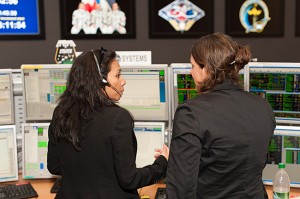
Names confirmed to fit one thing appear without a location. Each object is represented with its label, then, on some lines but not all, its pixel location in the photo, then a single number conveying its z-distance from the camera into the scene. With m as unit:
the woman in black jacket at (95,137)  1.51
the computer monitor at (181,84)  2.20
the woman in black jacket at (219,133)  1.35
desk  2.18
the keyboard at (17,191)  2.14
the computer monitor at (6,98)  2.32
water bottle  1.99
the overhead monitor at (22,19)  4.06
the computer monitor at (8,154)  2.27
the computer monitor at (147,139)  2.27
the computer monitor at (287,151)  2.10
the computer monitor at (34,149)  2.35
